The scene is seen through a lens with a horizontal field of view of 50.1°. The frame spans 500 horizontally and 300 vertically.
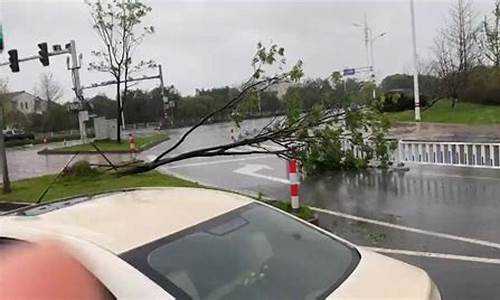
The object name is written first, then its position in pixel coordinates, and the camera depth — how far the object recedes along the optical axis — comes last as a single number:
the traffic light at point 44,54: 24.81
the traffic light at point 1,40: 12.91
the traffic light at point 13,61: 23.08
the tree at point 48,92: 61.03
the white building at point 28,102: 58.04
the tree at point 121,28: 30.09
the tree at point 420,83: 43.06
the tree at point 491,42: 35.84
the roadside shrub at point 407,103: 40.69
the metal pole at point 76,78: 27.05
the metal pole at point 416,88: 31.69
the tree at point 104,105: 59.31
